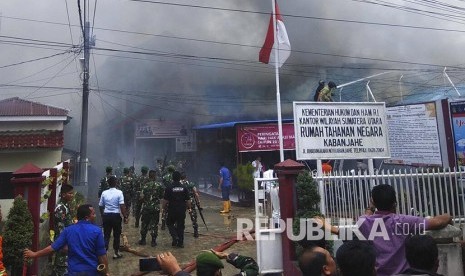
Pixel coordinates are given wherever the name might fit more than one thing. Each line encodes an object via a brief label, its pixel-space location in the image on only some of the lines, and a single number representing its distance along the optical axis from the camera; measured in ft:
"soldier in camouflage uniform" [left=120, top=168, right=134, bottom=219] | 32.01
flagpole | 27.07
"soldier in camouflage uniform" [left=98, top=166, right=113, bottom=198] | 26.01
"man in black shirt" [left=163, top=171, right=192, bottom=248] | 23.15
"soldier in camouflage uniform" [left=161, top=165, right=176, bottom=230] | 24.06
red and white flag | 28.53
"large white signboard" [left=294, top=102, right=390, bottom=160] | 19.22
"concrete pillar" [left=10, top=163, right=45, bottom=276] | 13.94
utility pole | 47.11
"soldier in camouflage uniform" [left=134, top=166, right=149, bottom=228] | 29.78
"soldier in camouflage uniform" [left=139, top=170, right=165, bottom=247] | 23.73
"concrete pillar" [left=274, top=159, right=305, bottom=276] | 16.46
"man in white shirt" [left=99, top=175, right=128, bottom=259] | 20.67
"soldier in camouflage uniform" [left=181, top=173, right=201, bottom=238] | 25.40
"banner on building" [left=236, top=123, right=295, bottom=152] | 49.05
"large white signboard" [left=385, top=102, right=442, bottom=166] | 25.16
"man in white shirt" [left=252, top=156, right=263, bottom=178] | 41.91
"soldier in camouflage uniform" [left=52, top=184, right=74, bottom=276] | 16.05
